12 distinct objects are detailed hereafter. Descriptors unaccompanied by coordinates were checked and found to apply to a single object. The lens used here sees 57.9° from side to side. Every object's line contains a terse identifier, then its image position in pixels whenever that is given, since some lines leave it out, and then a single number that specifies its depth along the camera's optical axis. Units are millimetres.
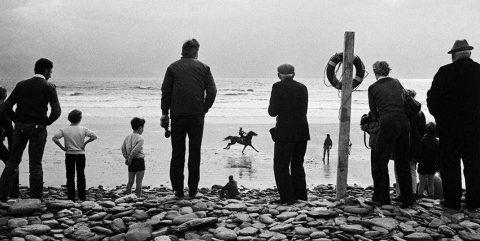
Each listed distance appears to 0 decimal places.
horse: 17203
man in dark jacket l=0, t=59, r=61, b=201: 6809
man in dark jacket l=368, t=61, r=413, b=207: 6453
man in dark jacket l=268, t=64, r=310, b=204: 6949
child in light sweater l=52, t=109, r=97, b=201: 7570
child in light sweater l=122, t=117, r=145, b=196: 8070
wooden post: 7121
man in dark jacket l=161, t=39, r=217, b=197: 6867
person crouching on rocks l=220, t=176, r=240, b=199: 9594
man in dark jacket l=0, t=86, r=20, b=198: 7926
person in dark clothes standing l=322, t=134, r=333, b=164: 15011
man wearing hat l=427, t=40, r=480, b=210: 6359
